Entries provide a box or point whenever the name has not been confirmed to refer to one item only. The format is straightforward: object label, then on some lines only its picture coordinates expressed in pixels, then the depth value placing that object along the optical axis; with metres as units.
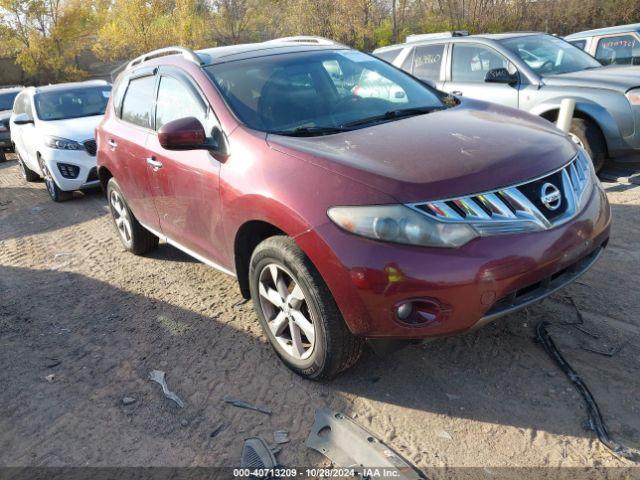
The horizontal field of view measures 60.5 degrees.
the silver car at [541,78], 5.98
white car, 8.03
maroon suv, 2.46
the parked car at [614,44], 8.78
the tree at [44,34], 29.28
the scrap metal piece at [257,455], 2.54
